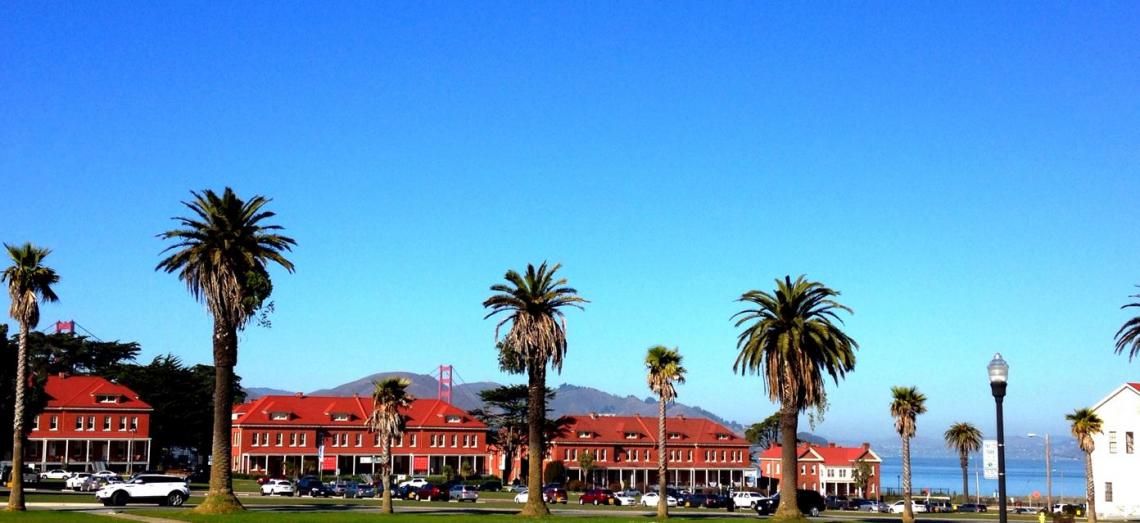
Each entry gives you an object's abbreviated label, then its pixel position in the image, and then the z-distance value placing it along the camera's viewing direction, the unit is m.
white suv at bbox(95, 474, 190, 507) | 65.81
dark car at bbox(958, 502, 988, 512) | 115.19
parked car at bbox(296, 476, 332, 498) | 95.00
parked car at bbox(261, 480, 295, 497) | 91.81
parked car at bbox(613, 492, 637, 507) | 102.25
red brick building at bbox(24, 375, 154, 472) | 135.62
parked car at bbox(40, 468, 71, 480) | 110.12
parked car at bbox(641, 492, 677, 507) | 98.50
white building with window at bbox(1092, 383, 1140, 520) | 89.62
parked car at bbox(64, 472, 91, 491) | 89.94
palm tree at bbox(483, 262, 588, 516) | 63.88
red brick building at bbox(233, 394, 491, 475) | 145.12
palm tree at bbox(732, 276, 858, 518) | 60.19
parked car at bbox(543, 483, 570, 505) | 99.19
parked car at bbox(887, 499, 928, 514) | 106.94
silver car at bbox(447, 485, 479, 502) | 94.56
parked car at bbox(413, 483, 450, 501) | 94.38
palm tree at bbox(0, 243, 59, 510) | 60.44
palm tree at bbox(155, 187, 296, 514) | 59.91
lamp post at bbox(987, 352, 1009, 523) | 26.06
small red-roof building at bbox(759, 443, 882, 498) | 159.38
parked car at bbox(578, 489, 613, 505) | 99.31
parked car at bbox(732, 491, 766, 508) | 93.36
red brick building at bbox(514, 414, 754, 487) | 157.00
